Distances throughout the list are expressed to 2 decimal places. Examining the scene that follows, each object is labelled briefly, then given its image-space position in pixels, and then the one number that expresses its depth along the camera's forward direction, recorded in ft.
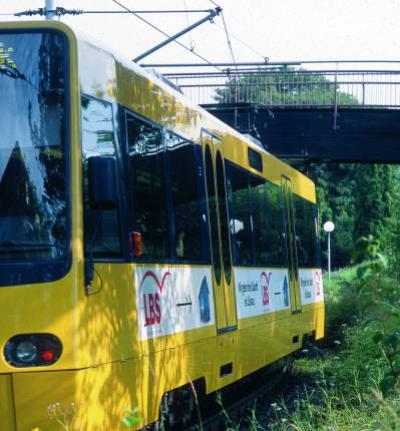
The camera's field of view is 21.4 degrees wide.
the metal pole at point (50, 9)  55.21
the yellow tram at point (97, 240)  21.98
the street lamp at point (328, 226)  124.47
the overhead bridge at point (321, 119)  74.79
